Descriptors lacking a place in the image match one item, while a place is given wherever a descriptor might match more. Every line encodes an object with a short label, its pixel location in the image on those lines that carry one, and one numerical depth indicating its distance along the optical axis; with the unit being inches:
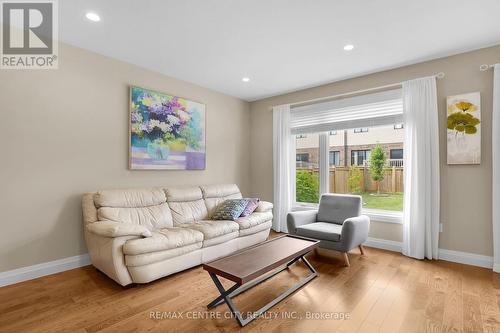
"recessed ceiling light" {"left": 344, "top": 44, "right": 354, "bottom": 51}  113.5
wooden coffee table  74.5
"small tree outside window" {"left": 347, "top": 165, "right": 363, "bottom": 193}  159.2
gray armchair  116.0
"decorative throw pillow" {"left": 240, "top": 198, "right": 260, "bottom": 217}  147.0
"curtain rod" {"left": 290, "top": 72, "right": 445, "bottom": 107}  125.8
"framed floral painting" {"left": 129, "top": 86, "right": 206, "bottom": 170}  134.3
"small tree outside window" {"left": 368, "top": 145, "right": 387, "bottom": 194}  150.4
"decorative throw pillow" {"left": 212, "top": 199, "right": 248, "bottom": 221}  139.6
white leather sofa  93.3
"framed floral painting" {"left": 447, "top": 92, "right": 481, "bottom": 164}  116.1
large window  144.3
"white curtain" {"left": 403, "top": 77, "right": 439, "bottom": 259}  124.3
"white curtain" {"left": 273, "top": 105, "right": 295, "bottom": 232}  180.4
